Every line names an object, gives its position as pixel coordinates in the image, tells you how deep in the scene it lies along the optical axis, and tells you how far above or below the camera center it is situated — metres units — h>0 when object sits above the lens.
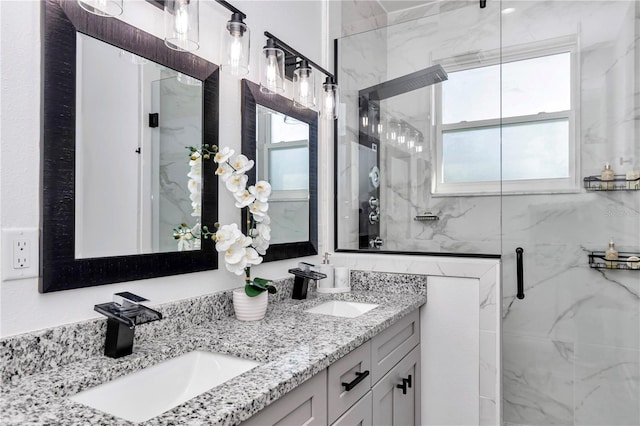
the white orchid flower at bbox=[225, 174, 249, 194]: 1.49 +0.11
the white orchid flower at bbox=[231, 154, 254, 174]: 1.49 +0.17
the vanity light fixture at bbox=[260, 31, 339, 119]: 1.69 +0.61
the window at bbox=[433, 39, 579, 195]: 2.13 +0.49
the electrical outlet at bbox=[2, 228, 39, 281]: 0.93 -0.10
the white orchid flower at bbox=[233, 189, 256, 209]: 1.51 +0.05
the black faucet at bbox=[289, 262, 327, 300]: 1.89 -0.30
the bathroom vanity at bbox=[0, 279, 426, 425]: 0.82 -0.39
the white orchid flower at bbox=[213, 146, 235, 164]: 1.44 +0.20
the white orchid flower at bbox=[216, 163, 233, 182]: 1.48 +0.15
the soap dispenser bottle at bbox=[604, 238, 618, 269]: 2.10 -0.22
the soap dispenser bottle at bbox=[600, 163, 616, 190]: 2.10 +0.19
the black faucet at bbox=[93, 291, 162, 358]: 1.05 -0.27
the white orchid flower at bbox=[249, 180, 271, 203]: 1.57 +0.08
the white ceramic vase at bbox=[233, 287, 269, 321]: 1.50 -0.34
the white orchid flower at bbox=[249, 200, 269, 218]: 1.58 +0.02
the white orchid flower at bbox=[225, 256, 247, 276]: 1.47 -0.19
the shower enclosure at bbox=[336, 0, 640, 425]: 2.10 +0.24
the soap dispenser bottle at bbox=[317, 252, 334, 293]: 2.09 -0.35
